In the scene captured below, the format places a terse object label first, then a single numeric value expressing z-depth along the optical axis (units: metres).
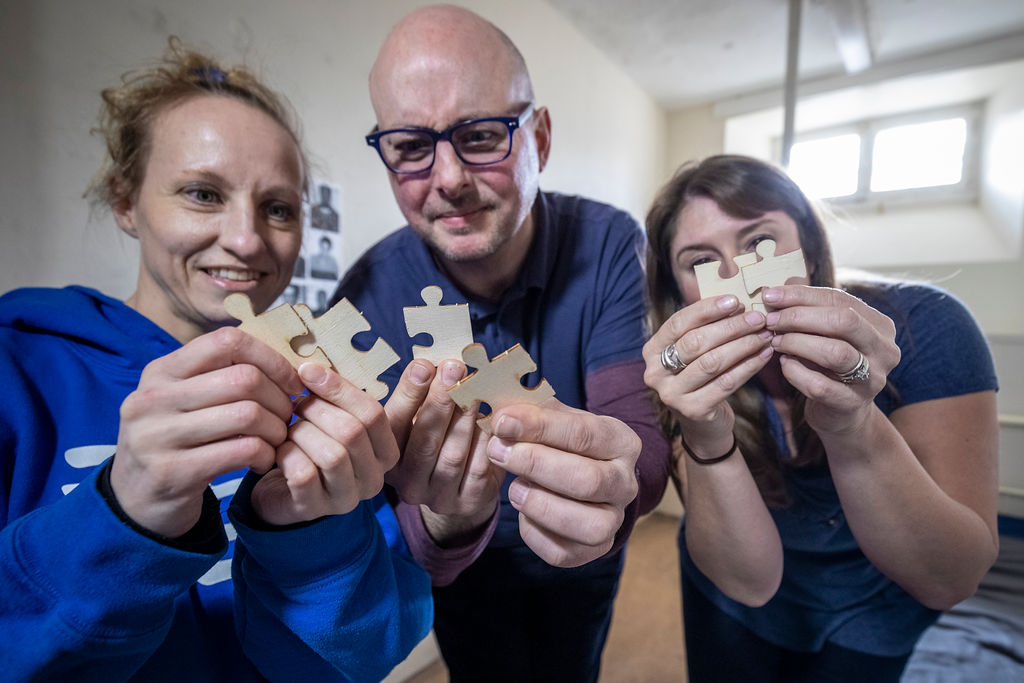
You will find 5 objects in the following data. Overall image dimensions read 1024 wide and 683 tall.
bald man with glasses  0.87
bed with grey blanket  0.84
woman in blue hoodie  0.48
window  1.30
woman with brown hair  0.69
